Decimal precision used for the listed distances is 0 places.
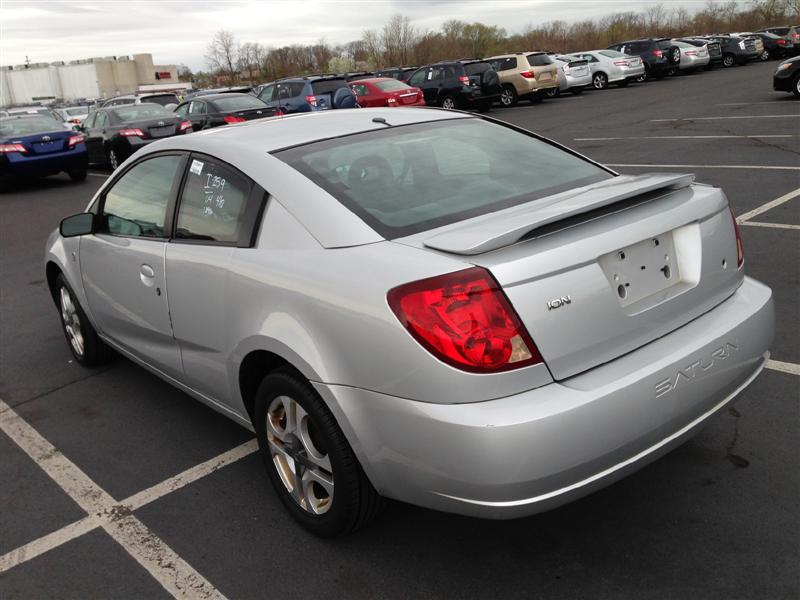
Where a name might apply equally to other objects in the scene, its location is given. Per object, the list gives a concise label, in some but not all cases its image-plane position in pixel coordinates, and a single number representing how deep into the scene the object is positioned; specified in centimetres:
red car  2131
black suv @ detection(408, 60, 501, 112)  2350
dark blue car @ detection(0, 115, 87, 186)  1501
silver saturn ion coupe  229
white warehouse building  12288
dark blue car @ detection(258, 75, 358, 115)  1883
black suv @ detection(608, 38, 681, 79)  3022
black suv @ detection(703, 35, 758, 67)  3406
